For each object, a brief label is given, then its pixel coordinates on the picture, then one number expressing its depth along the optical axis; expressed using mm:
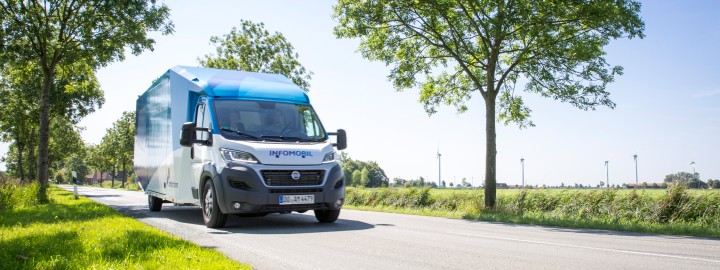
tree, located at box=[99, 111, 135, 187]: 59875
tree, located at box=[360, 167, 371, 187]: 135750
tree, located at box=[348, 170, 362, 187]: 137000
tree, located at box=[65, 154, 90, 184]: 120188
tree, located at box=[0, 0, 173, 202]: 18078
